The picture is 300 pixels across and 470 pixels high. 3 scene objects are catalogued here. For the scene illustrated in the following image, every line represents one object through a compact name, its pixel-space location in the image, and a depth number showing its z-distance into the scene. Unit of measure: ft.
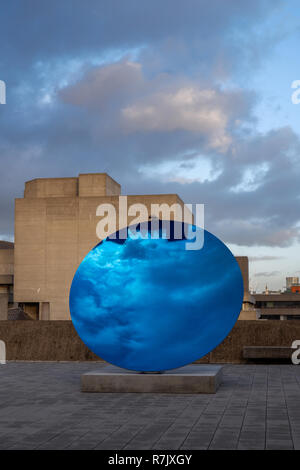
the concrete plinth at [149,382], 38.37
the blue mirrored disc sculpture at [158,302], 39.50
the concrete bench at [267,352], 56.13
